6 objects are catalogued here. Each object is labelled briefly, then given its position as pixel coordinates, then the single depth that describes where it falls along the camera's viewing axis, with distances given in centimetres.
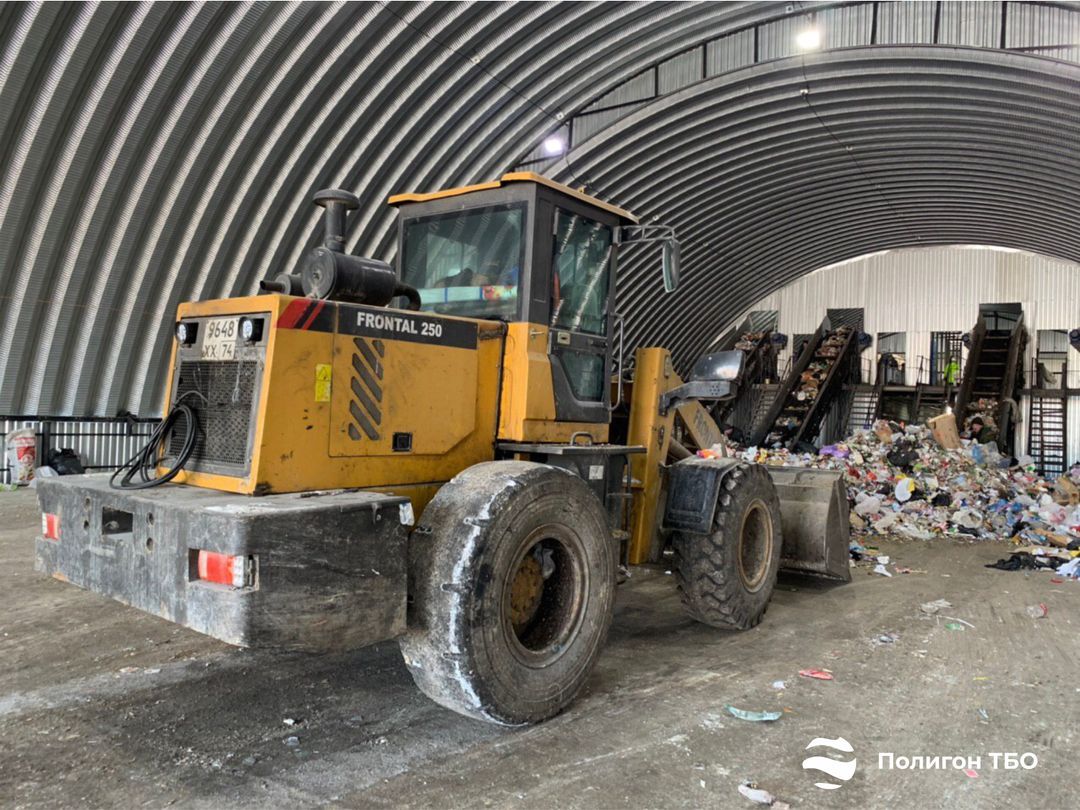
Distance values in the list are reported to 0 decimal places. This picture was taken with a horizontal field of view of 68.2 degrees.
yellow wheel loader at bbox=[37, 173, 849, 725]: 288
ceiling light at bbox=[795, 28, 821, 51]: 1101
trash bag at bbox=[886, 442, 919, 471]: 1177
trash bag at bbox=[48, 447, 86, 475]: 973
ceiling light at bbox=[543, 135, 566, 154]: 1255
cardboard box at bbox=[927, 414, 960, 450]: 1293
